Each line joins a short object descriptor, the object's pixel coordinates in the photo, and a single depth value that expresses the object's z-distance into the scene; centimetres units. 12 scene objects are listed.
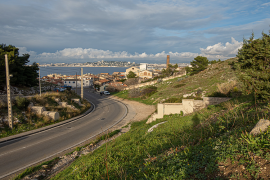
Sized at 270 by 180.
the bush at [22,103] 1850
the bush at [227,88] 1944
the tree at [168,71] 7388
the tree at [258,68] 984
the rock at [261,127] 445
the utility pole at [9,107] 1552
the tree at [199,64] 5575
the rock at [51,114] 1969
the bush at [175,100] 2119
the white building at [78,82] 8338
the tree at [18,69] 2574
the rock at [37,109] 1931
